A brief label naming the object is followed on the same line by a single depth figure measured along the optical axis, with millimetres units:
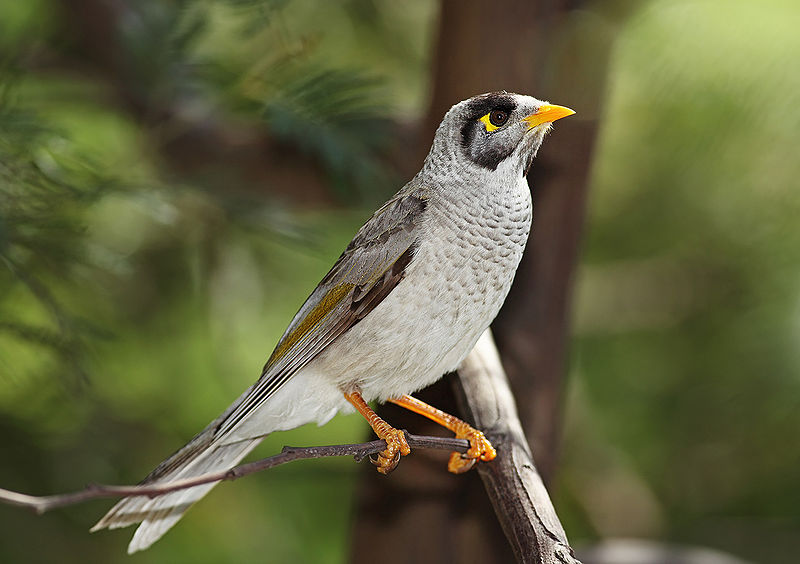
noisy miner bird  4324
